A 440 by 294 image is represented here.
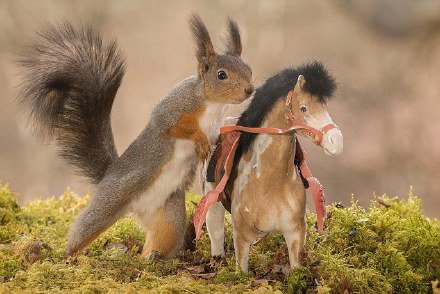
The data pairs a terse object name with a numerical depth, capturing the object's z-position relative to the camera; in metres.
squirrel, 4.93
